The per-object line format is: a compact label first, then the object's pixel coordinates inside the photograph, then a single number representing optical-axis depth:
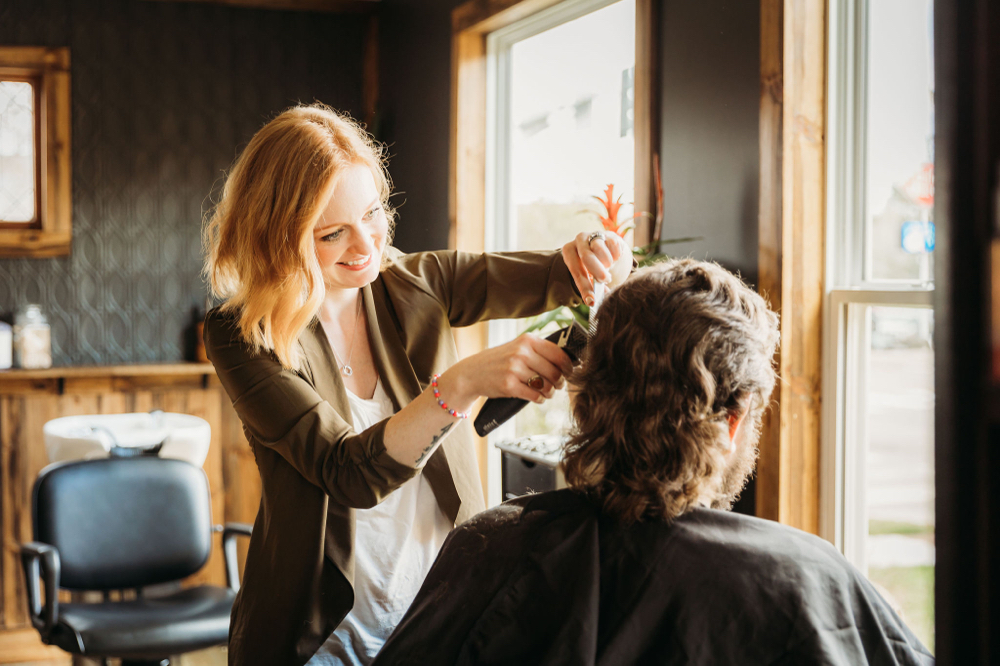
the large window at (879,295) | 1.77
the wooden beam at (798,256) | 1.85
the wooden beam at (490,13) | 2.98
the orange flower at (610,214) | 1.95
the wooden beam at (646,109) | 2.27
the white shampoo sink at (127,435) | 3.23
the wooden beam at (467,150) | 3.40
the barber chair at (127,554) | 2.48
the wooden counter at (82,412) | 3.59
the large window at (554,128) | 2.74
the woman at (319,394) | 1.38
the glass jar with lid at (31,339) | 3.71
